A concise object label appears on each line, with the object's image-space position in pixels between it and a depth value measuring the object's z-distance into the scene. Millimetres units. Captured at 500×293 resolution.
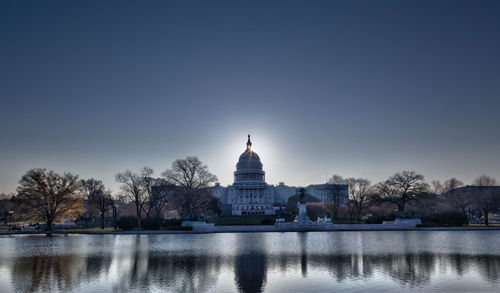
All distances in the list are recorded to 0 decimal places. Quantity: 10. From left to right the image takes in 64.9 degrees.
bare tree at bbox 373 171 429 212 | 79312
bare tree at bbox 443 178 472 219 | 81112
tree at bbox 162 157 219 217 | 75250
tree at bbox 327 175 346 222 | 83631
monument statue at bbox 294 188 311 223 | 66250
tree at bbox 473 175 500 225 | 71056
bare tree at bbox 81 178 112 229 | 76175
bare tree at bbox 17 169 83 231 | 60875
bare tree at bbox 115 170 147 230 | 71100
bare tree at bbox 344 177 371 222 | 85425
